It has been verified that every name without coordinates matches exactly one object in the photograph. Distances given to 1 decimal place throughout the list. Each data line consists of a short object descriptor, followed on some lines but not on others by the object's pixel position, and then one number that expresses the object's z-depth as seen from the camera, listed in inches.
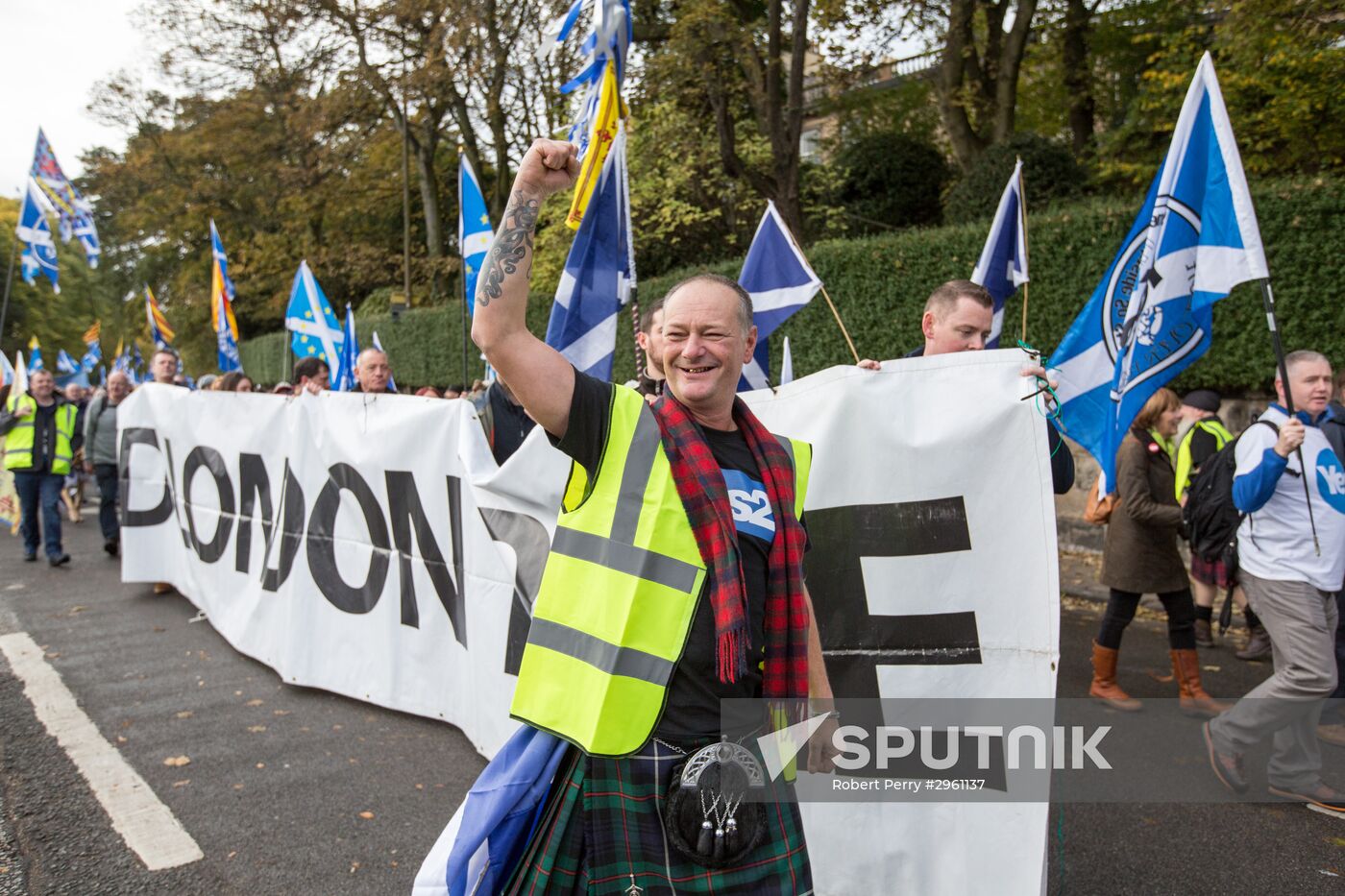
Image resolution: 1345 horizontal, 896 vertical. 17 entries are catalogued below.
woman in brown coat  208.4
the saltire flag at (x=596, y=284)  210.4
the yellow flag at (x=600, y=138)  202.7
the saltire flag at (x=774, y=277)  239.3
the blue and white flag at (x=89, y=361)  1217.6
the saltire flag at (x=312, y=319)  419.5
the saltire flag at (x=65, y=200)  663.1
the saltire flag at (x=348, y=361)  392.2
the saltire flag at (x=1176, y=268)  157.2
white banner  118.2
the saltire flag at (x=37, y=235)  637.9
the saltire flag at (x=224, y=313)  490.6
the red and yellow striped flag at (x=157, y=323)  623.3
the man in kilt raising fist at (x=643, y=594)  75.5
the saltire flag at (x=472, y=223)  300.8
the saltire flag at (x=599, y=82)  206.5
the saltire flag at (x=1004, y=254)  236.5
